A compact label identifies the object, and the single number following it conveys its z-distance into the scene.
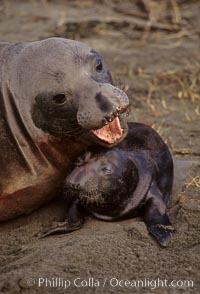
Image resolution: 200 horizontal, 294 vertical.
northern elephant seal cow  7.43
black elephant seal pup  7.64
